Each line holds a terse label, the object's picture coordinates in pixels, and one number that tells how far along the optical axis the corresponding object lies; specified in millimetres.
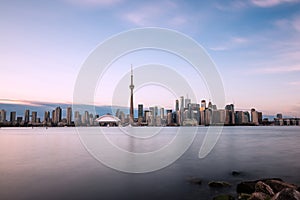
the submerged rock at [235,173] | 19344
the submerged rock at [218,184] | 14945
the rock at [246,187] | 13102
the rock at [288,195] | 9078
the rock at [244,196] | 11758
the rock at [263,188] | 11667
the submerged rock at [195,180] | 16300
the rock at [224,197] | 11352
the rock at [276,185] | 12375
